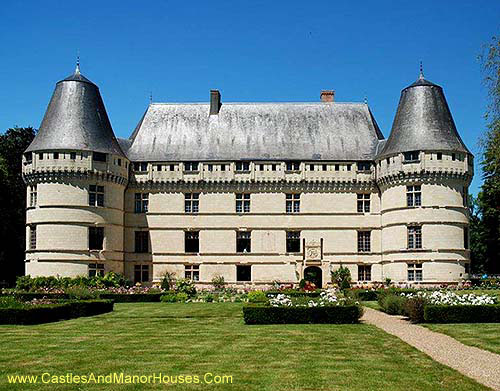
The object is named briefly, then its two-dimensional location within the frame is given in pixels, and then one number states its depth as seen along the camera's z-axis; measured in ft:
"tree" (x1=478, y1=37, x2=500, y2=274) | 153.01
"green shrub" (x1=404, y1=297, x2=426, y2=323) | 73.41
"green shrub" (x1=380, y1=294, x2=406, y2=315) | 81.00
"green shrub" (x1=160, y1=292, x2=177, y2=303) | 113.50
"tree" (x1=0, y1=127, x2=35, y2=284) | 154.30
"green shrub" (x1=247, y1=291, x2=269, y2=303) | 85.55
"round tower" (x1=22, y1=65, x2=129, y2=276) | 130.21
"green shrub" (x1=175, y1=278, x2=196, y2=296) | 124.36
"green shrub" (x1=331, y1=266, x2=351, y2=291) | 139.09
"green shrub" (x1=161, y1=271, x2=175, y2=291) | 137.02
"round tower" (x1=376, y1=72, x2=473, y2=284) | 132.05
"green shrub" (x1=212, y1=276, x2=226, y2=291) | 142.00
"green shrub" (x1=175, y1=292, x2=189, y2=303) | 112.34
